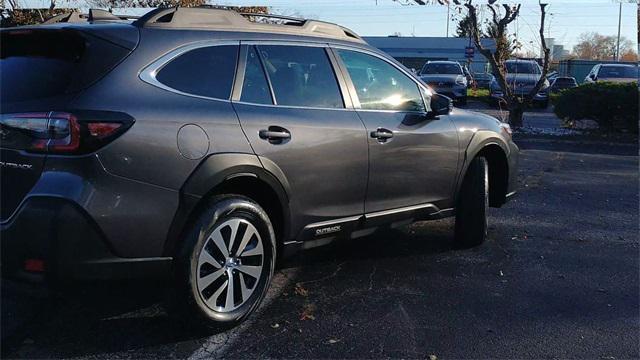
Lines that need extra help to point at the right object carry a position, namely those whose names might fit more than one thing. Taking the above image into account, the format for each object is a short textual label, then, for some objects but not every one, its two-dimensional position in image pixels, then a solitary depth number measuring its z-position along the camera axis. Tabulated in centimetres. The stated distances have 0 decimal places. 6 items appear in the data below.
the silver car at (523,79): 2061
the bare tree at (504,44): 1494
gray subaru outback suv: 329
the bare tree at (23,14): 1301
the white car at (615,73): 2136
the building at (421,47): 6512
